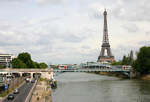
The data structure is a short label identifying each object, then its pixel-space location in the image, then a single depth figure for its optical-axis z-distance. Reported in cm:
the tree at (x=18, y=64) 11106
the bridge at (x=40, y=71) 9739
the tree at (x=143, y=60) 10250
